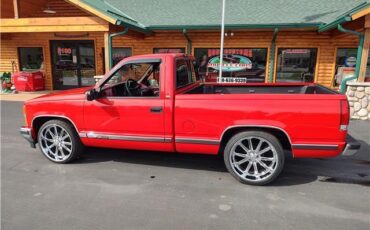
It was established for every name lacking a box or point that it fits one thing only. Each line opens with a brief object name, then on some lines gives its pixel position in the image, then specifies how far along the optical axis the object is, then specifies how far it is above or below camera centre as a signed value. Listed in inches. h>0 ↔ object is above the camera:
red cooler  517.3 -27.1
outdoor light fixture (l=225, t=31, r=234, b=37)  456.4 +59.0
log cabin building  400.5 +51.9
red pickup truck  137.3 -28.6
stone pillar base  316.2 -31.3
